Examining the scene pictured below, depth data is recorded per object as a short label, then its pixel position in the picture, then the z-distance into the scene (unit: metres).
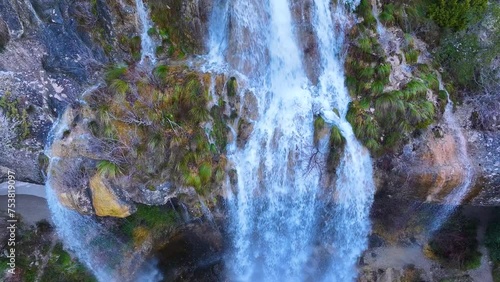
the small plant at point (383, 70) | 12.30
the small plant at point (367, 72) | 12.49
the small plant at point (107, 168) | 11.44
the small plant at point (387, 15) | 12.83
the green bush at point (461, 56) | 12.80
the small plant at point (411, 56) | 12.94
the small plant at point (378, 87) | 12.32
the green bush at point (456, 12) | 12.15
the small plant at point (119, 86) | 11.33
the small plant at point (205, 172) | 12.14
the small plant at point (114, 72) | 11.54
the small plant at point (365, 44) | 12.51
